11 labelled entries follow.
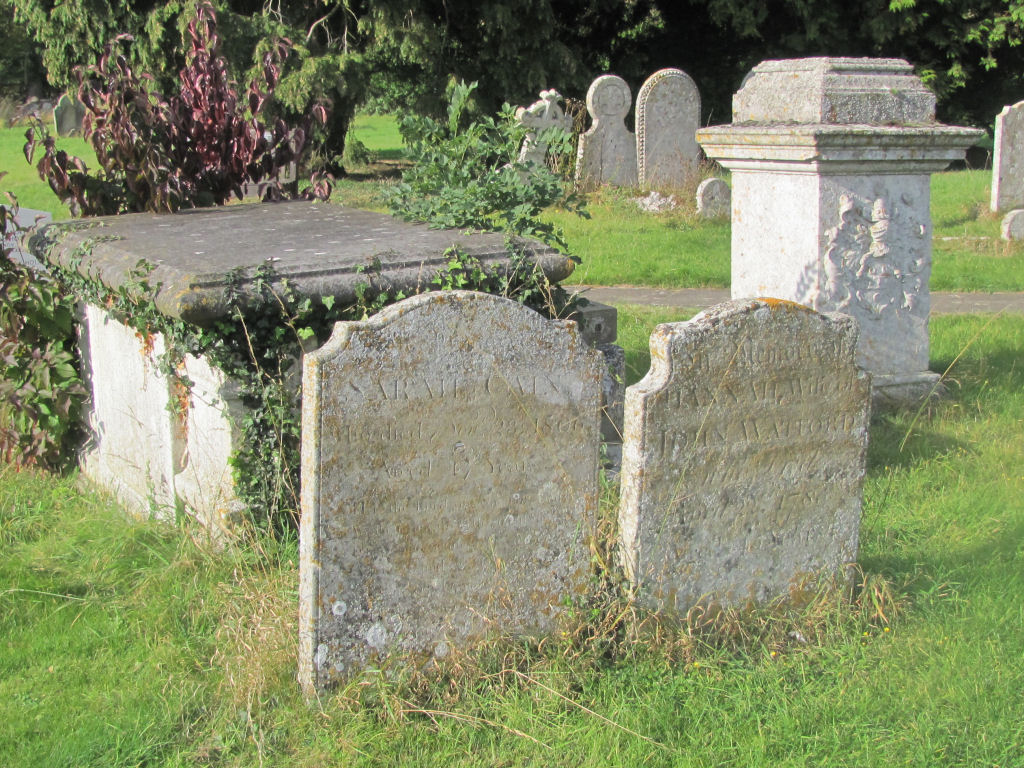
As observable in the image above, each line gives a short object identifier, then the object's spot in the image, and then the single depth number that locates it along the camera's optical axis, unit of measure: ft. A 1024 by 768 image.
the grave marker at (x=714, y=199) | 40.37
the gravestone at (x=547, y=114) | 46.73
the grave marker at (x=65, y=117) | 43.38
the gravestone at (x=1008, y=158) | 39.29
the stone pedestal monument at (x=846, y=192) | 17.71
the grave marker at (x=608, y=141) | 47.37
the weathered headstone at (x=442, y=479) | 9.49
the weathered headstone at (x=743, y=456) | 10.28
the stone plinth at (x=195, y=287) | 12.28
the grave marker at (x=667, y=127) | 46.42
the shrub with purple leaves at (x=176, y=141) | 17.66
